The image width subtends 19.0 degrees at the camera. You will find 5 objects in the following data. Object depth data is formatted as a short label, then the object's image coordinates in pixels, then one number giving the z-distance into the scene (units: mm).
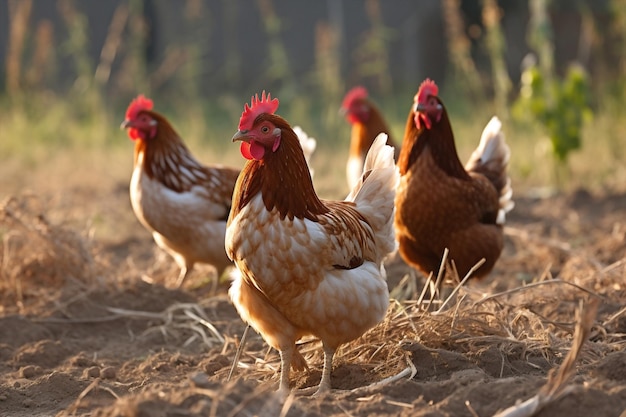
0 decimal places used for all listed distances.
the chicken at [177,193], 11937
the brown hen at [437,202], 10375
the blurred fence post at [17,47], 20750
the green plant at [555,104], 17250
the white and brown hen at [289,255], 7695
